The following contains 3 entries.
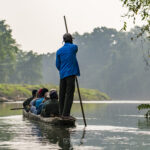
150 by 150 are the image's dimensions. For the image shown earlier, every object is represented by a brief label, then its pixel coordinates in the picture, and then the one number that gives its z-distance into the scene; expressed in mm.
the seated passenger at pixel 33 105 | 17773
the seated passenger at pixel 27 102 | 20689
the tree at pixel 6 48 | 102375
